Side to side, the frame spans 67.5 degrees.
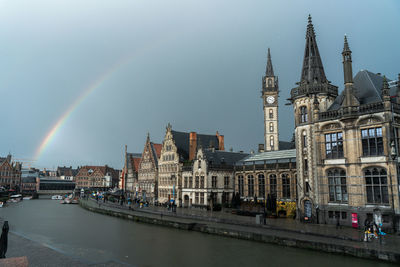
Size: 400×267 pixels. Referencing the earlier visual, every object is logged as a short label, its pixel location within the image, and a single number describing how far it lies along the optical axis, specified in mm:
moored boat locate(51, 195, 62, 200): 121625
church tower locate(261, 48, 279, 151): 68938
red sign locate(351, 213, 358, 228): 30062
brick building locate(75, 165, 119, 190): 143500
